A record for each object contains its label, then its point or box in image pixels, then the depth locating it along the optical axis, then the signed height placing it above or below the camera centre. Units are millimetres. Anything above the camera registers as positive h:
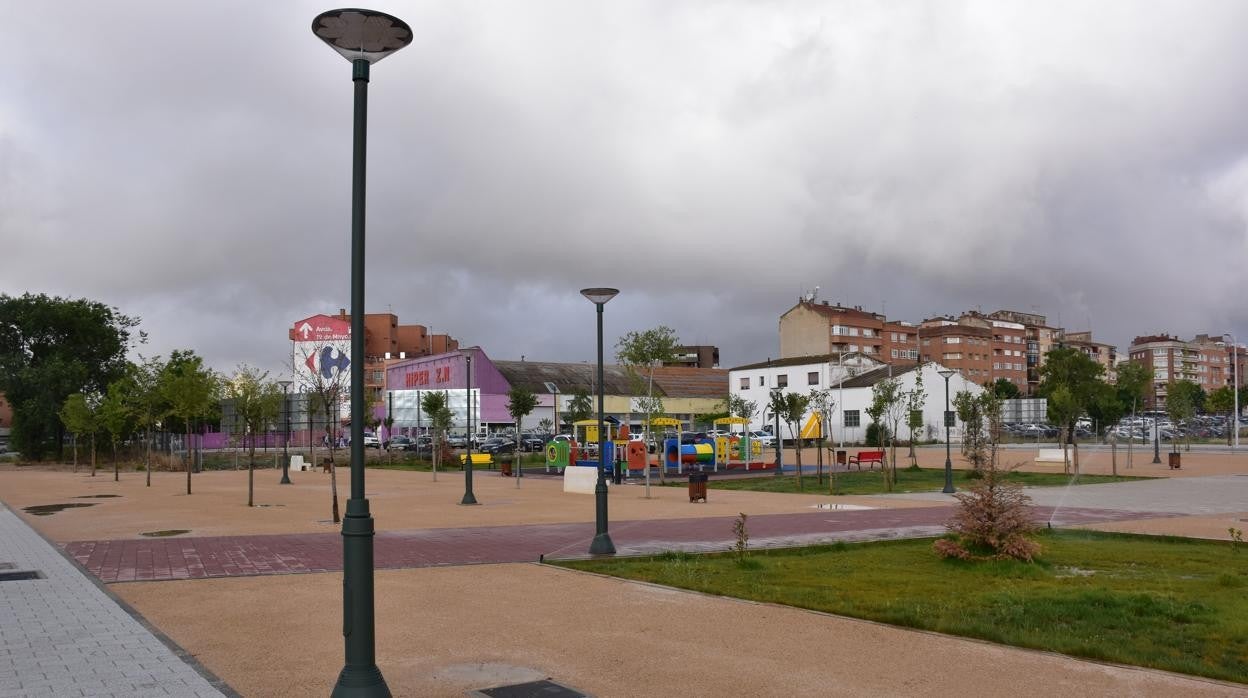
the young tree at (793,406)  32156 +75
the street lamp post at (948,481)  26484 -2074
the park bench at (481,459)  43641 -2257
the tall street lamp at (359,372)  5602 +250
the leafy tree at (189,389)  27109 +713
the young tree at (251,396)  32875 +623
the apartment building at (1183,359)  173375 +8618
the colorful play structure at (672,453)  37156 -1840
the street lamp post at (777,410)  33341 -75
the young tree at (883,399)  33531 +299
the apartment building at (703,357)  146625 +8198
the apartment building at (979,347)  122562 +7986
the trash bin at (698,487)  23766 -1958
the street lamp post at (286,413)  34406 -19
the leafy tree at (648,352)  29562 +1799
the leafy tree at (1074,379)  35750 +1219
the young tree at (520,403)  48997 +401
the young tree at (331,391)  17884 +519
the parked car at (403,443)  62219 -2233
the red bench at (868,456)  36031 -1903
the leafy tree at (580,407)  66875 +212
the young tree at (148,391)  30781 +768
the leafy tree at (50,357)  51531 +3293
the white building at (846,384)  72375 +1905
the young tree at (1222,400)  81250 +416
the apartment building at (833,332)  104750 +8754
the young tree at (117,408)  34938 +228
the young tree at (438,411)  46250 +12
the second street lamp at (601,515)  13414 -1516
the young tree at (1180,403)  45125 +96
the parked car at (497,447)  57331 -2266
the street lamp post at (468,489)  23844 -2000
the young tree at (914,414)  37375 -284
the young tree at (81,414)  40500 +8
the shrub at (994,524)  11797 -1485
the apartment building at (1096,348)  157000 +9903
